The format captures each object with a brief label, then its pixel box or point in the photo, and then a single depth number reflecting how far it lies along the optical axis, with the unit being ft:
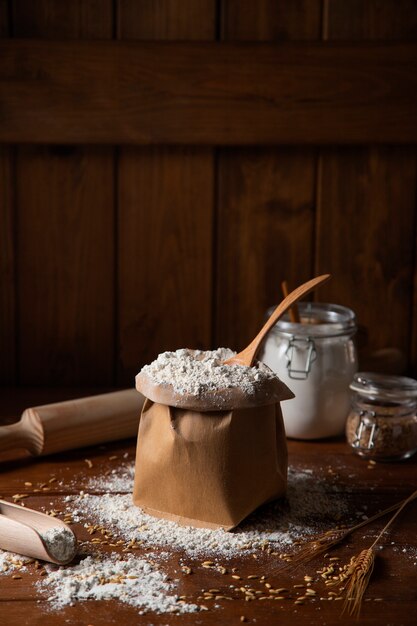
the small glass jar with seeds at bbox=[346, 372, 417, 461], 4.72
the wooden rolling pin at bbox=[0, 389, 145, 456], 4.68
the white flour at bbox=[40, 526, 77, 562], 3.92
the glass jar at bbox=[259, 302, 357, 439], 4.86
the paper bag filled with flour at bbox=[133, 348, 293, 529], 4.13
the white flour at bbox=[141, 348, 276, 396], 4.13
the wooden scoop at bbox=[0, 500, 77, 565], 3.91
